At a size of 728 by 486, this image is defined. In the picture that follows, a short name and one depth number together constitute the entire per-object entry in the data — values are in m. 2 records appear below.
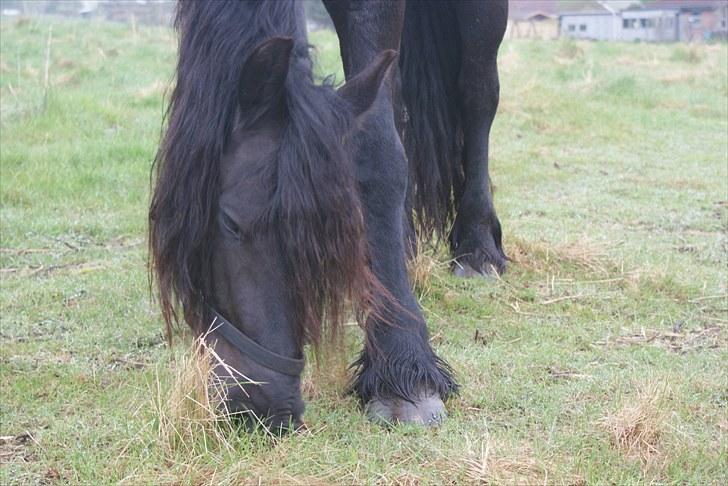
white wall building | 35.16
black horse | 2.18
